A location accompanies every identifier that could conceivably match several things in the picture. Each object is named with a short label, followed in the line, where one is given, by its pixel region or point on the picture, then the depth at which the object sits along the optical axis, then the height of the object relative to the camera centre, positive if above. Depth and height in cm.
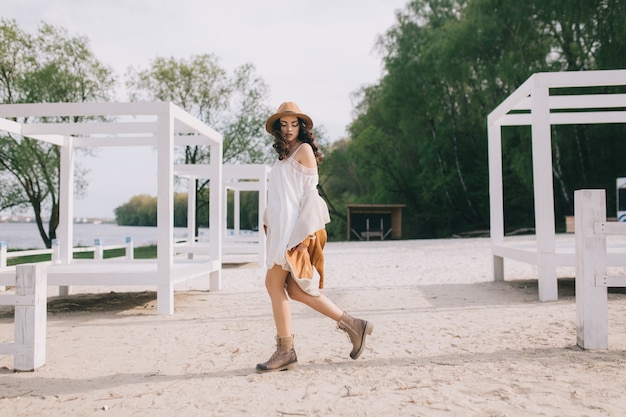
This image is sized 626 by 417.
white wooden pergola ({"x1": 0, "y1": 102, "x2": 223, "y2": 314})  637 +74
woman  349 -7
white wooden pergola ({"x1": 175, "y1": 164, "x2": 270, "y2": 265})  1259 +5
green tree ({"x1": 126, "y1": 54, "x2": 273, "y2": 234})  2680 +658
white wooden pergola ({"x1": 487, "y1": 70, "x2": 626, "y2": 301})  674 +67
